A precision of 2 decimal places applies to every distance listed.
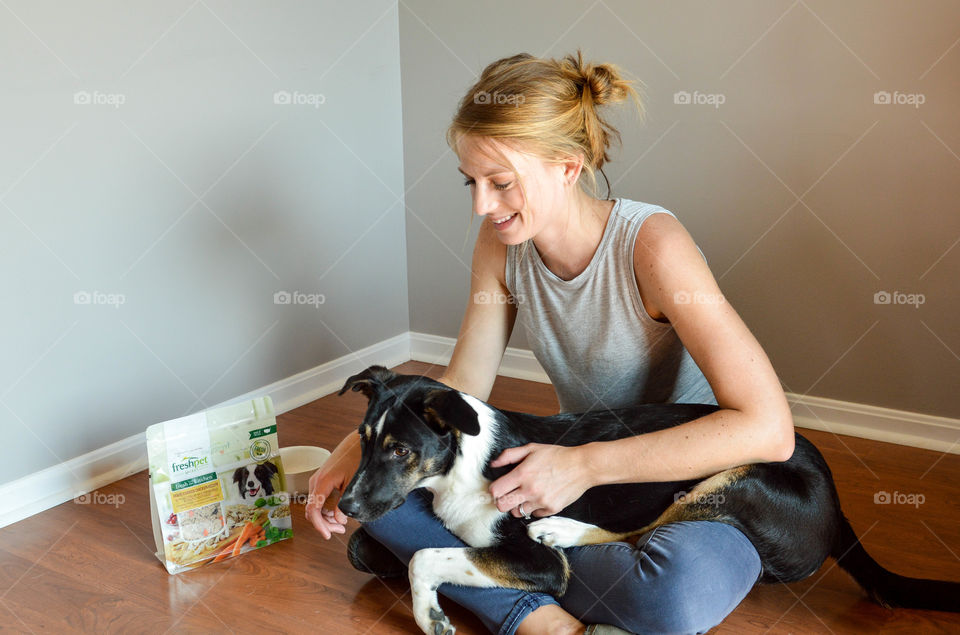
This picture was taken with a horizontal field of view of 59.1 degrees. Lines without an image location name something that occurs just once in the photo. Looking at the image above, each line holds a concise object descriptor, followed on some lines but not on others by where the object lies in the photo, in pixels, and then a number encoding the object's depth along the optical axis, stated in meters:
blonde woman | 1.46
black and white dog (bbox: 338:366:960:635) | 1.49
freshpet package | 1.81
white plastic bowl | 2.30
